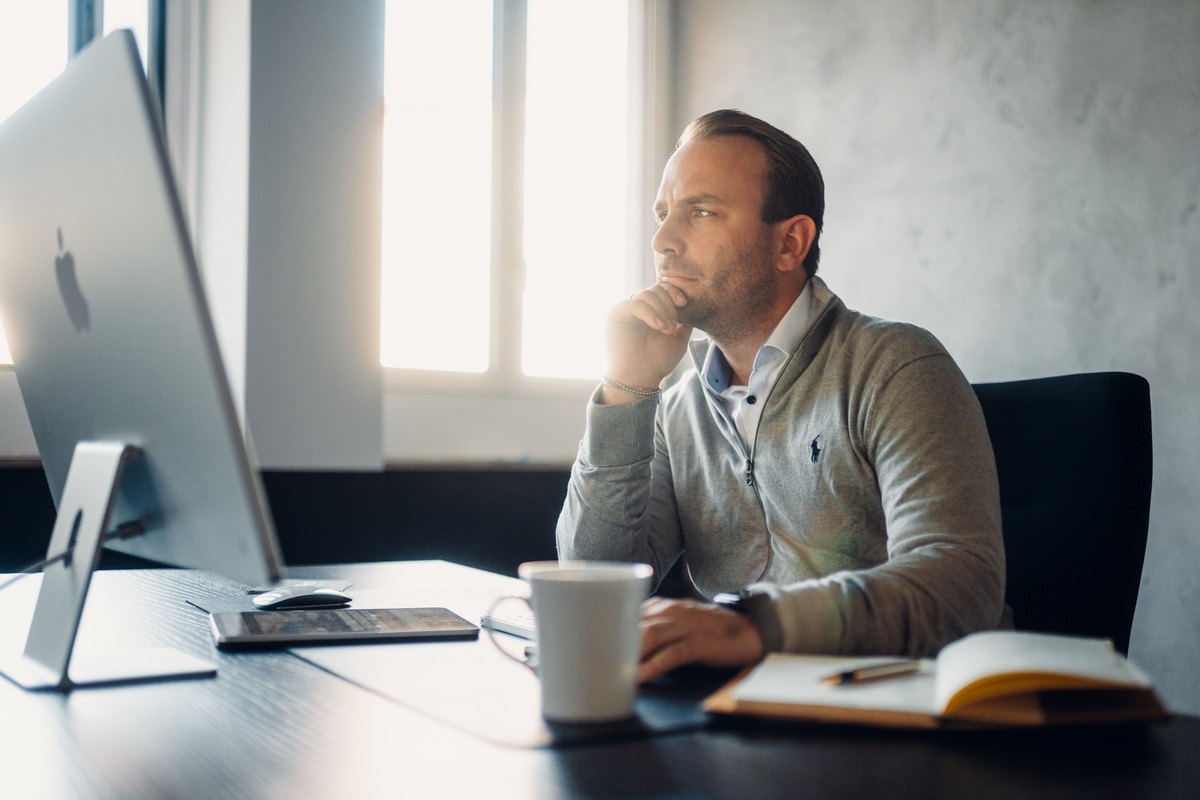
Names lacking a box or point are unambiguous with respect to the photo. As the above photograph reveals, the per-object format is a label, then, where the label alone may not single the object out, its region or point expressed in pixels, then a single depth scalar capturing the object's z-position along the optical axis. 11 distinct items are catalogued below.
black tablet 0.95
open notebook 0.63
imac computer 0.66
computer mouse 1.14
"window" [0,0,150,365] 2.58
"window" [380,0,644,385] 3.23
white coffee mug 0.64
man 1.17
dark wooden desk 0.54
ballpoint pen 0.71
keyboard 0.99
